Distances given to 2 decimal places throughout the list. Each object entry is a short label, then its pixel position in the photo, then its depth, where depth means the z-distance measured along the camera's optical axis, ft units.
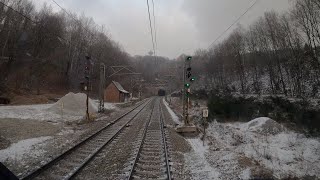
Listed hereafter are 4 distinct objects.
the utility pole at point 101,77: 75.76
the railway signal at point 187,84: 47.51
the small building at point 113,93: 137.06
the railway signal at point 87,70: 59.31
